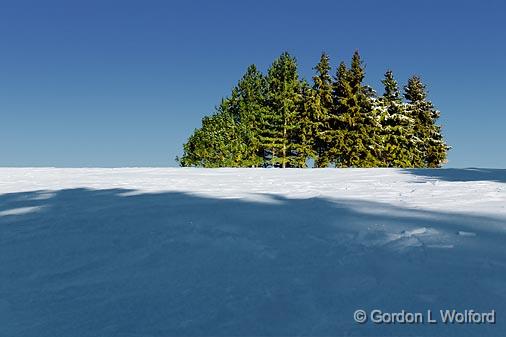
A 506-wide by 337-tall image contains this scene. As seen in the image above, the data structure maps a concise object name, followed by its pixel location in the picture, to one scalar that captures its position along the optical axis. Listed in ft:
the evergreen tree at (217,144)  108.27
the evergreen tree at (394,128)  108.27
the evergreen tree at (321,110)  107.96
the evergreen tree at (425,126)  121.80
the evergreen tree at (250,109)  109.94
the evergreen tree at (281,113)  110.11
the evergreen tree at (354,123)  105.19
